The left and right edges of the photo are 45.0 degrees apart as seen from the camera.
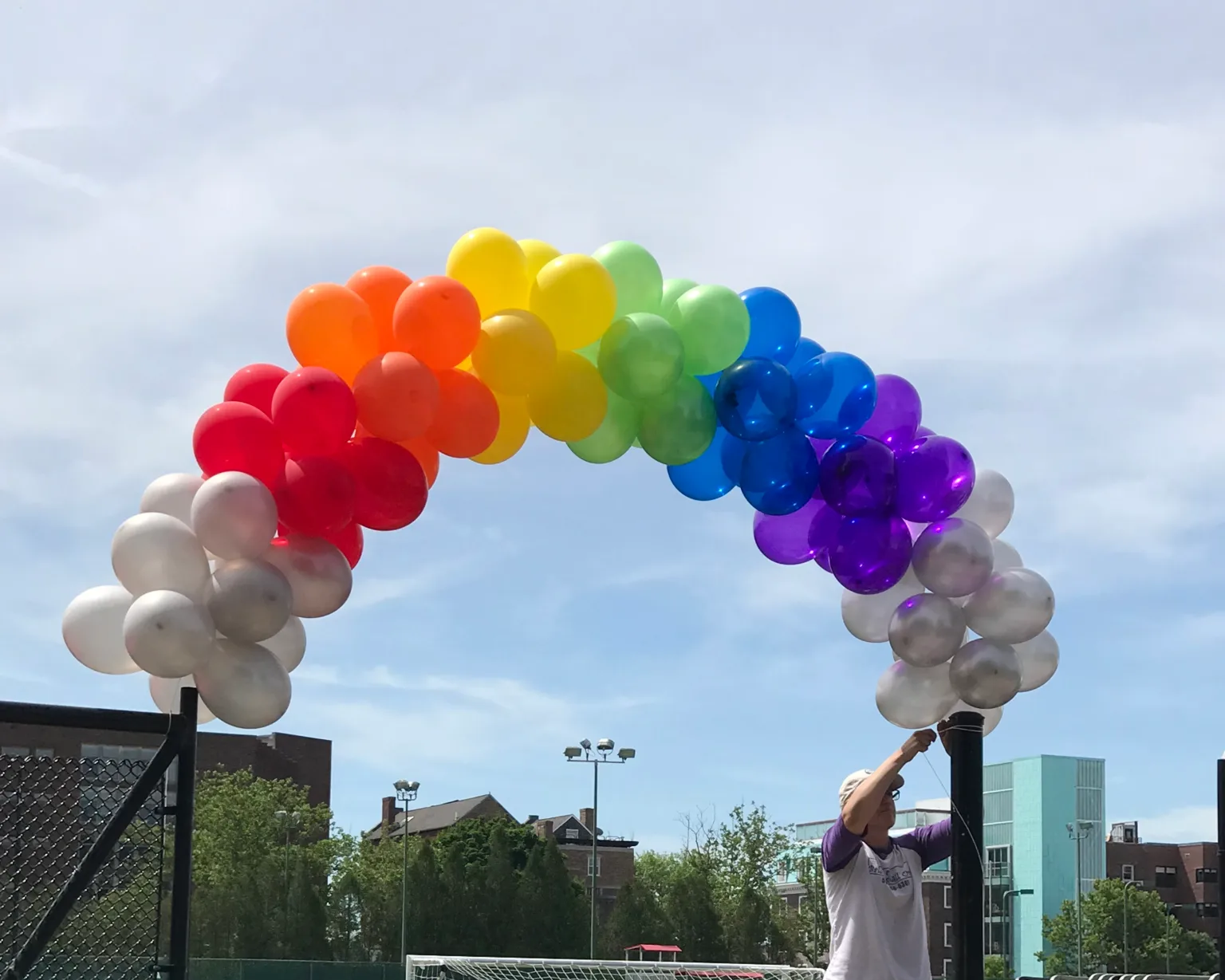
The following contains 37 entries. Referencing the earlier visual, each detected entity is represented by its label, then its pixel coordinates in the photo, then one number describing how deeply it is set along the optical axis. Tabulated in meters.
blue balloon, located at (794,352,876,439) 6.58
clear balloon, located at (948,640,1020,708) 6.35
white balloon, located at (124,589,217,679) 5.26
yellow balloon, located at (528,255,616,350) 6.24
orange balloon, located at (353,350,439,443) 5.81
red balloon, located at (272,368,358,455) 5.64
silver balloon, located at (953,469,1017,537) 6.82
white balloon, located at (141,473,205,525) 5.66
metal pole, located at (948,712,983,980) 5.93
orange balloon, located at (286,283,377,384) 5.96
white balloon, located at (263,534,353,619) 5.70
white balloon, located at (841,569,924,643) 6.82
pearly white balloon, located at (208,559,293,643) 5.43
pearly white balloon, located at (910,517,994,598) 6.46
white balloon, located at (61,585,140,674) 5.56
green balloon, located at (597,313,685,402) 6.29
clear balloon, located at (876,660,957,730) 6.55
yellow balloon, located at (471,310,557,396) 6.10
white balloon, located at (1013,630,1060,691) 6.63
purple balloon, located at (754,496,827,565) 7.00
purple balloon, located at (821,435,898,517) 6.49
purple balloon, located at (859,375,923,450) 6.77
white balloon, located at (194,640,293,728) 5.45
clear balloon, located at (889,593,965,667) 6.42
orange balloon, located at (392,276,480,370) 5.90
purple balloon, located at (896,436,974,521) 6.57
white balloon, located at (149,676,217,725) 5.68
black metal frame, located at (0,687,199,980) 4.79
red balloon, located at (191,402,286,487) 5.63
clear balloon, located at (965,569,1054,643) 6.45
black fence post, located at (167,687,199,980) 5.05
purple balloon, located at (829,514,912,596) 6.59
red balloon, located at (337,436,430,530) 5.84
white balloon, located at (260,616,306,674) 5.97
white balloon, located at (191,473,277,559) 5.41
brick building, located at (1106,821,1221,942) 76.69
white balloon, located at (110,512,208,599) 5.43
